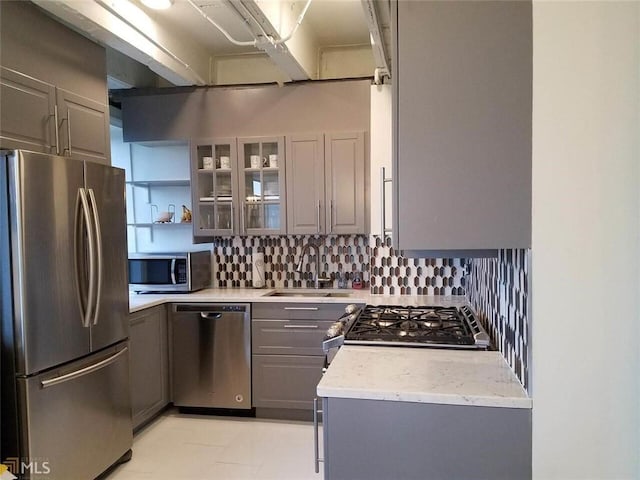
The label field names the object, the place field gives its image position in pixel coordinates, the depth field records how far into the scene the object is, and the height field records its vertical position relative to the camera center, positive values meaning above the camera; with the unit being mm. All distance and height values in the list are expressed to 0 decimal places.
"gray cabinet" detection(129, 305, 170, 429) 2838 -960
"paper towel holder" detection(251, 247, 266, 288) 3637 -392
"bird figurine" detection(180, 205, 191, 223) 3637 +72
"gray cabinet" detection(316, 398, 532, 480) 1280 -675
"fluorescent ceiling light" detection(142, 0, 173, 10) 2404 +1245
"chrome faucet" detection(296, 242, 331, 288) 3617 -372
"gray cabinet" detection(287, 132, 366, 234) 3230 +299
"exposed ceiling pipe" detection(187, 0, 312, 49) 2166 +1092
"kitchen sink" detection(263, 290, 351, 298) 3312 -559
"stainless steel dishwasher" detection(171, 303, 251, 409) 3148 -958
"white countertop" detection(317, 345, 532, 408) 1296 -519
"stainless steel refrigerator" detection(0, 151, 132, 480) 1880 -419
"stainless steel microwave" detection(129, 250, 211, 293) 3324 -362
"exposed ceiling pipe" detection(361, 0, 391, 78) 2090 +1030
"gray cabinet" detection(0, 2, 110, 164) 2053 +735
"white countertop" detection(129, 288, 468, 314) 2854 -538
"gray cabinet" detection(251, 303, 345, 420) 3088 -939
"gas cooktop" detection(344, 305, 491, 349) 1799 -498
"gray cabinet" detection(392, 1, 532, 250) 1256 +291
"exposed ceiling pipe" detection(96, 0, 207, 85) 2271 +1155
